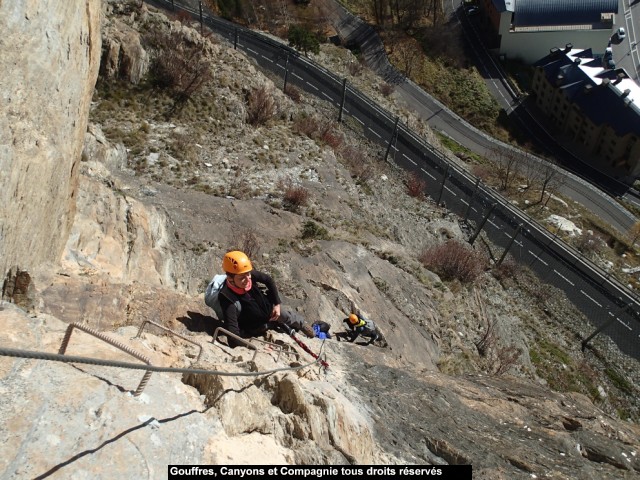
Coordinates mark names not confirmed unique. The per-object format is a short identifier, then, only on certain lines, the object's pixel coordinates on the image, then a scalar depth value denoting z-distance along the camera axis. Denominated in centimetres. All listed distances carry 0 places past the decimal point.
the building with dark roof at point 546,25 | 7481
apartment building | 5909
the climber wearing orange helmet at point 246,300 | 799
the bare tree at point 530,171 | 5209
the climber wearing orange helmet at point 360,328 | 1313
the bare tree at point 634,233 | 4854
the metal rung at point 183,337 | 658
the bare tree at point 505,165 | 5122
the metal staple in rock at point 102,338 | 461
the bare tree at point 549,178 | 4844
